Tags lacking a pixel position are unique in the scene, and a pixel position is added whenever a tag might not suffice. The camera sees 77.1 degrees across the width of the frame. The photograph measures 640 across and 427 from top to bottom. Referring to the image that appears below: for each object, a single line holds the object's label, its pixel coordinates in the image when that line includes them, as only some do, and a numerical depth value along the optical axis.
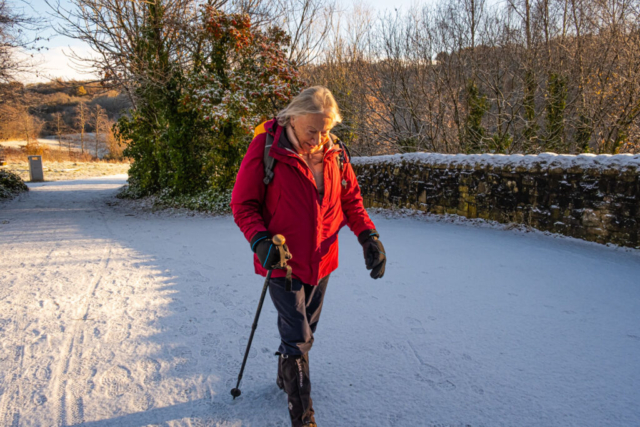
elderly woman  2.17
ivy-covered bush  9.84
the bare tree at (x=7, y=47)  11.60
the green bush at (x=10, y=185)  13.02
